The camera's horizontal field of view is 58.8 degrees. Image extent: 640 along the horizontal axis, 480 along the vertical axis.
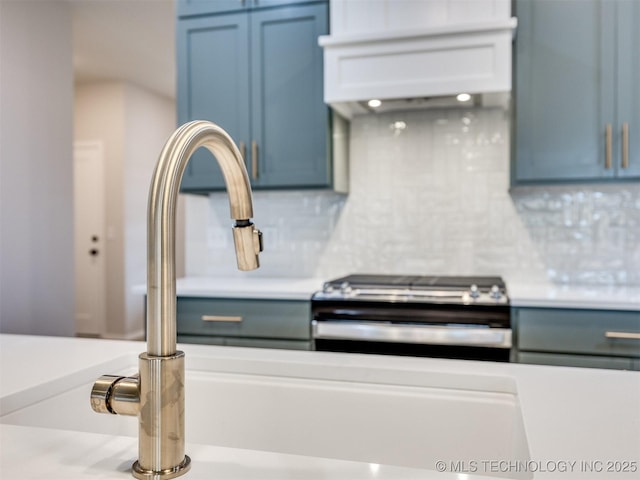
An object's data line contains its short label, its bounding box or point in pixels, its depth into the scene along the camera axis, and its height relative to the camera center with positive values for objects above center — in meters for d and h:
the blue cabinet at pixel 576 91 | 2.45 +0.62
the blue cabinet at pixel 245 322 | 2.59 -0.42
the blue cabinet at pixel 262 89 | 2.83 +0.74
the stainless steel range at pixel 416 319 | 2.35 -0.38
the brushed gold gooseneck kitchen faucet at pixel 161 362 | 0.58 -0.14
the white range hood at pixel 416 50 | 2.46 +0.81
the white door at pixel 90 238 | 5.65 -0.06
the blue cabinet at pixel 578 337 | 2.22 -0.43
